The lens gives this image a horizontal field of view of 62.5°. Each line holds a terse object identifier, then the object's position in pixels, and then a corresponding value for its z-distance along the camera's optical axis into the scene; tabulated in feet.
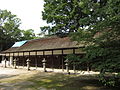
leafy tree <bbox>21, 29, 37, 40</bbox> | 96.58
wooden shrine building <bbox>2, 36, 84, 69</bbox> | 40.03
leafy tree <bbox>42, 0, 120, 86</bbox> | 17.45
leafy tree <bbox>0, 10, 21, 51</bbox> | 86.68
